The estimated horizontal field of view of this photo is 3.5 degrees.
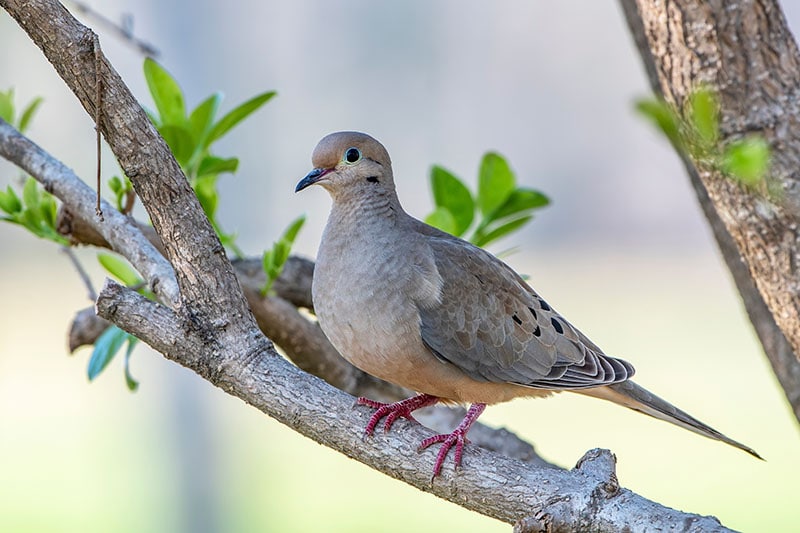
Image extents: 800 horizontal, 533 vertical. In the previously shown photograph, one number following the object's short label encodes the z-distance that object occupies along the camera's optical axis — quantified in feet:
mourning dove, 21.61
